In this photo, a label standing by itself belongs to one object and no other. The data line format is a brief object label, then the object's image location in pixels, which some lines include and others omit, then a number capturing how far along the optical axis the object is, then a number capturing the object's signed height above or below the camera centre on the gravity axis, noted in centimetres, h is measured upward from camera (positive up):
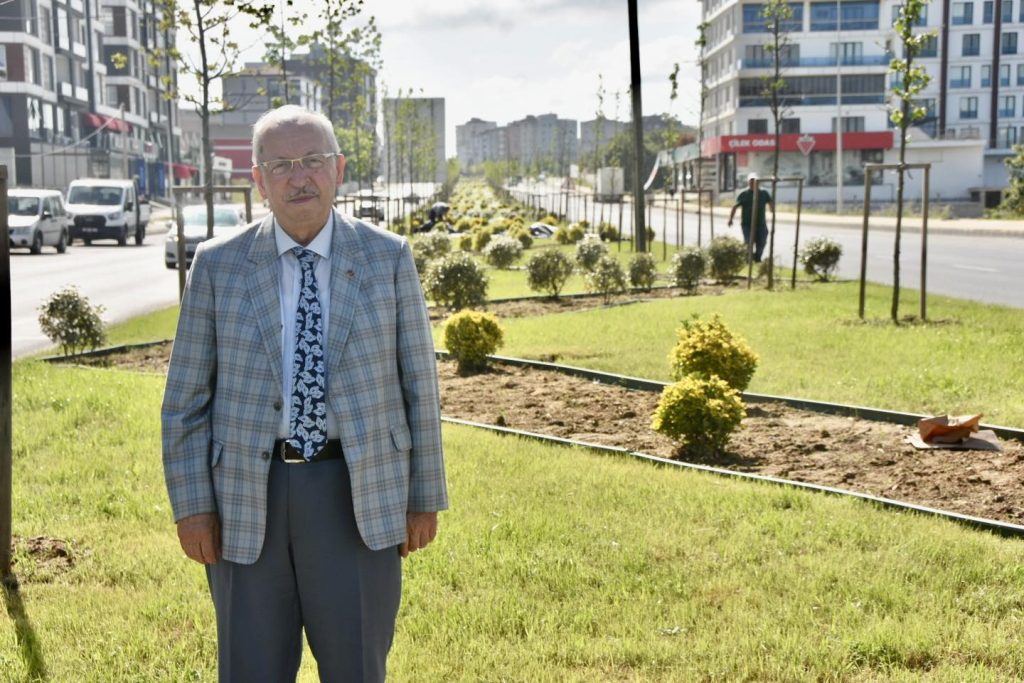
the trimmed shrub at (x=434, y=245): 2433 -137
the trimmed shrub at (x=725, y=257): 2156 -140
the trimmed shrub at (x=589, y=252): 2294 -141
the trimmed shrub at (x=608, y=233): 3869 -177
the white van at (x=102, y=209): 4059 -109
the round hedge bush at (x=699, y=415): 786 -149
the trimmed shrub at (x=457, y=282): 1616 -136
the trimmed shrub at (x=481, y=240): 3400 -175
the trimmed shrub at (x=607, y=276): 1891 -152
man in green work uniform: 2261 -65
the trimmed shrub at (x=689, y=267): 1989 -146
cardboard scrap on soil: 796 -164
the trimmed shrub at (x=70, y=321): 1277 -147
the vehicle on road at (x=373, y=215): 3951 -135
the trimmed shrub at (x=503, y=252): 2669 -163
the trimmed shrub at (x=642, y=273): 2028 -157
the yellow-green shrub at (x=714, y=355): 952 -136
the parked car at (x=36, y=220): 3422 -122
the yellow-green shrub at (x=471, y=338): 1182 -152
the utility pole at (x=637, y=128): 2675 +102
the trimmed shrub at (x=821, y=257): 2136 -139
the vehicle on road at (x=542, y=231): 4375 -195
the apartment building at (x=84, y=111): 6072 +379
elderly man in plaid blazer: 318 -62
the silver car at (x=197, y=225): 2880 -118
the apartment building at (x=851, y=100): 8538 +532
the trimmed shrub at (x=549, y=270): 1908 -144
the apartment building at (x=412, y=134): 6400 +230
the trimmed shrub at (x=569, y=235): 3638 -174
